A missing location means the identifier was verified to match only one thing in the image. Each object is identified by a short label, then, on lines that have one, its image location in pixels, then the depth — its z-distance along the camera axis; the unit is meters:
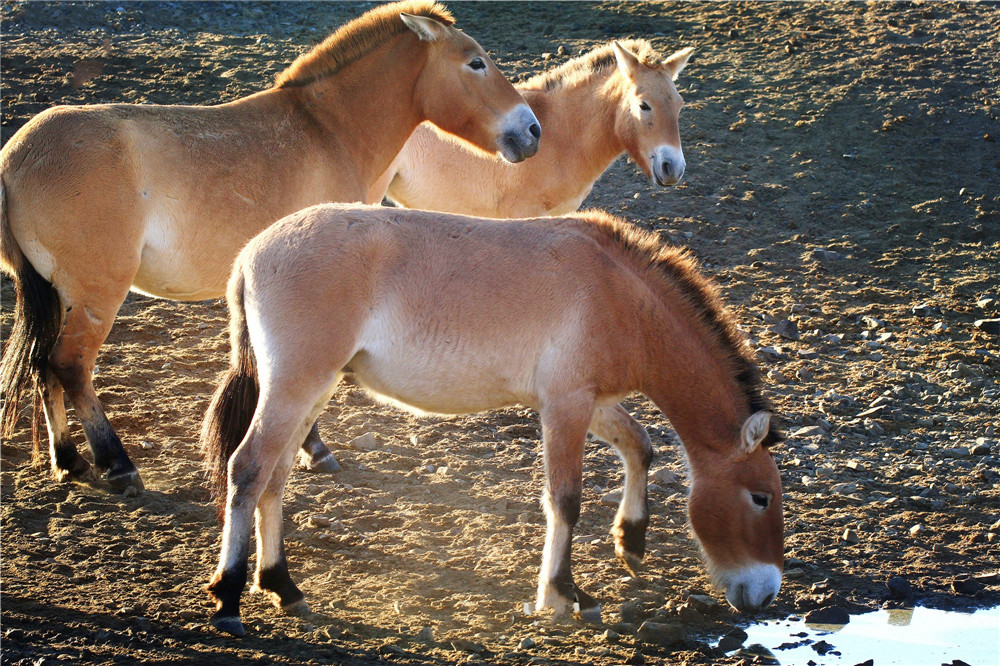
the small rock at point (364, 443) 13.28
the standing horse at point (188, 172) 11.52
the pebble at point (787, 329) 16.37
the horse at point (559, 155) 16.52
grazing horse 9.16
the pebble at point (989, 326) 16.33
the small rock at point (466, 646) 8.84
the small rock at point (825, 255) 18.87
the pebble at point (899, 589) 10.14
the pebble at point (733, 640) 9.23
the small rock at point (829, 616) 9.77
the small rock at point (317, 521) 11.25
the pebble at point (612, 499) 11.91
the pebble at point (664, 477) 12.45
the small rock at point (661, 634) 9.19
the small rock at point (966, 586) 10.27
